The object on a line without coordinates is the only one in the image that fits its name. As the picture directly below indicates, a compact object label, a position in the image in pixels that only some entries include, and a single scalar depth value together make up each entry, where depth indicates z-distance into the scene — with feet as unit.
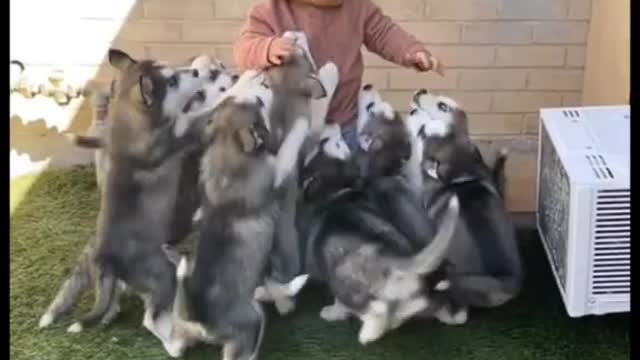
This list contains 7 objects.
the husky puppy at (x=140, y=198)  4.86
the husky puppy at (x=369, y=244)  4.79
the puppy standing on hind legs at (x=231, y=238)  4.62
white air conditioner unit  4.58
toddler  5.53
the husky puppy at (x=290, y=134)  4.92
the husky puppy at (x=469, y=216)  5.11
